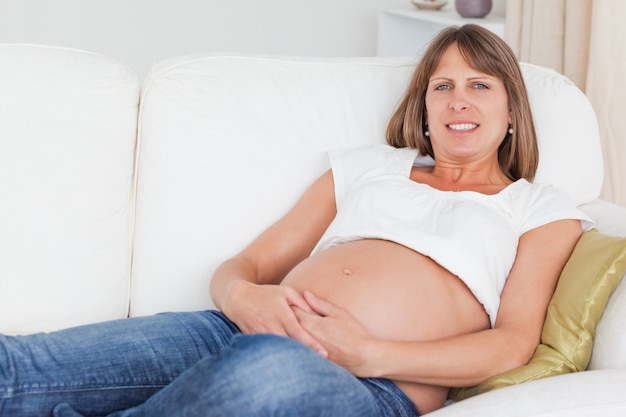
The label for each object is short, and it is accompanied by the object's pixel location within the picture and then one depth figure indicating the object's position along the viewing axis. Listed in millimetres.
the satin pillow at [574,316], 1826
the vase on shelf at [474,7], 3450
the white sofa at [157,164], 2021
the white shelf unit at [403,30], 3963
